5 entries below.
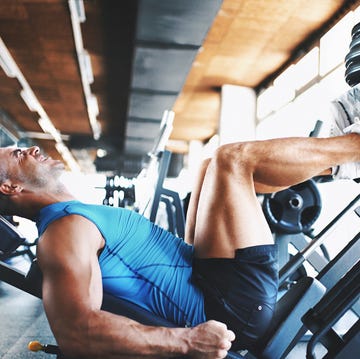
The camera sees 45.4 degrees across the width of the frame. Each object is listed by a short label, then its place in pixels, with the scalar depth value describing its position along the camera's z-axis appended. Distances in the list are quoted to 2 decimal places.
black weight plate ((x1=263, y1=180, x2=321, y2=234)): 2.27
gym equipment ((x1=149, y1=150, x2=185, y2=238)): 2.18
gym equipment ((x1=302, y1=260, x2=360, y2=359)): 1.05
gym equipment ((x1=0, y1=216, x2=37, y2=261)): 1.37
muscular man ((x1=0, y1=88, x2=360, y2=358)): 0.94
